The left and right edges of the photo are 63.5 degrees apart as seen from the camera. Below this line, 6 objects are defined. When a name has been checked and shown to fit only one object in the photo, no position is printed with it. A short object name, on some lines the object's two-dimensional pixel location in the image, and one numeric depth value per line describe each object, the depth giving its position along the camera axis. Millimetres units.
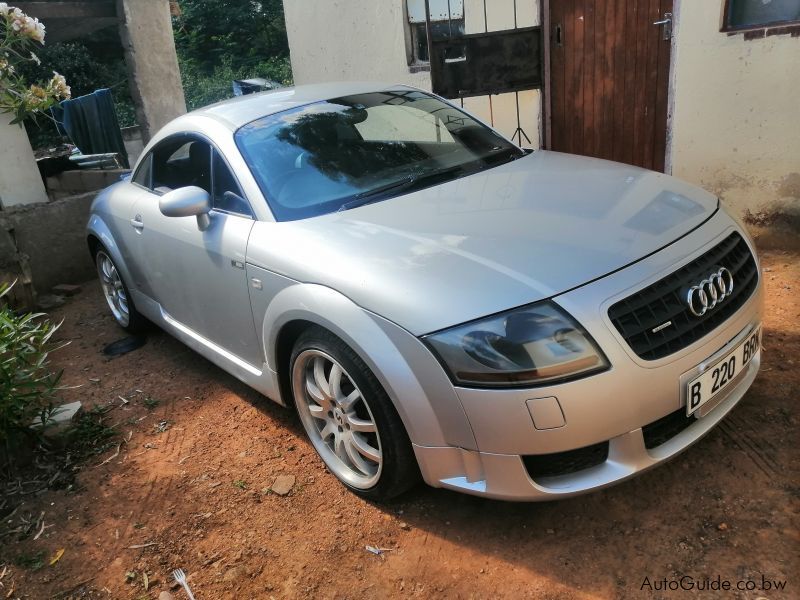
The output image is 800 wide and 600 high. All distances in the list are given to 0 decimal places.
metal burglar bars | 5293
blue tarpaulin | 8250
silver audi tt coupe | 2018
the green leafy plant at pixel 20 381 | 3027
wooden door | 5062
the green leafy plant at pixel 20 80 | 4766
